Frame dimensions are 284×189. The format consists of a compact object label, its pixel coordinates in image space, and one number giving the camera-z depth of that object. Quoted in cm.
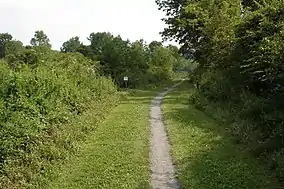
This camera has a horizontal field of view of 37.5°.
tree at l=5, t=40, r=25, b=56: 6492
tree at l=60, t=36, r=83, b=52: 8907
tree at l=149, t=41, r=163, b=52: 6456
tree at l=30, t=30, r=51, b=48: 4835
